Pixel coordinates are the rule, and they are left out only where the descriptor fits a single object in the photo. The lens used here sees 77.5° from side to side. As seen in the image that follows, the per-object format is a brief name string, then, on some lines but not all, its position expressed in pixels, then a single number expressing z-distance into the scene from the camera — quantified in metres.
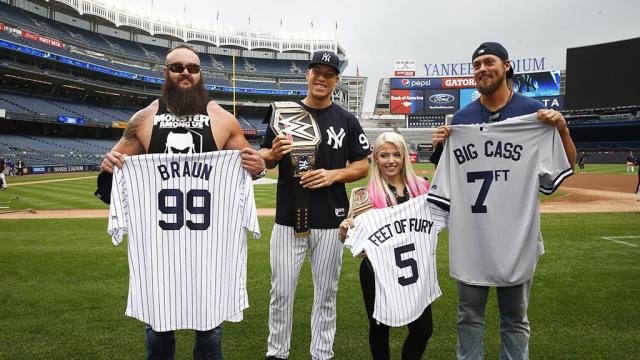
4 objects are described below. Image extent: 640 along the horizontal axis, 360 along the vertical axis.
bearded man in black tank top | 2.54
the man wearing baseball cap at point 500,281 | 2.57
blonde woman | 2.79
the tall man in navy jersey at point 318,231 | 3.11
